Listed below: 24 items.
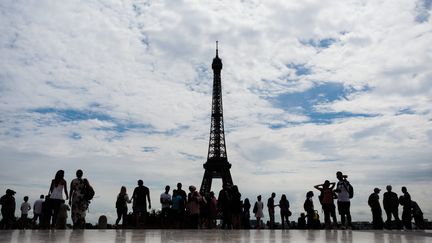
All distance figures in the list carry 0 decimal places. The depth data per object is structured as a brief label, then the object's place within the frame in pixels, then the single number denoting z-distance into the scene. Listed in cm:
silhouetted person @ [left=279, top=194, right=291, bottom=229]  1744
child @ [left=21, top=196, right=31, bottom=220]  1603
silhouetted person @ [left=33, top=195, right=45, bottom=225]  1500
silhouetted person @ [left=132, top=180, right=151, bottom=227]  1395
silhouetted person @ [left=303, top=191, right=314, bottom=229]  1654
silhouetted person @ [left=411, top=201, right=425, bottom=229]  1518
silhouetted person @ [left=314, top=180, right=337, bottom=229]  1291
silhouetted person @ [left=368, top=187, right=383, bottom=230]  1466
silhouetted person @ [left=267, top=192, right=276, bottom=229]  1803
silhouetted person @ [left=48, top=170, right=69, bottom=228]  1102
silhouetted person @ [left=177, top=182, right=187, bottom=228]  1482
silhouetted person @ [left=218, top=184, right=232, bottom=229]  1445
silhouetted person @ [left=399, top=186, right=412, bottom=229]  1479
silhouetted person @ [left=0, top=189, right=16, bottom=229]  1458
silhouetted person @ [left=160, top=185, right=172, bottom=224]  1501
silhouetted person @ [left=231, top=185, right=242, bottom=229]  1438
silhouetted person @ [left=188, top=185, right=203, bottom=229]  1442
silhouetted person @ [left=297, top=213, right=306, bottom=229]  2014
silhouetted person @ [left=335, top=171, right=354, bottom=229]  1250
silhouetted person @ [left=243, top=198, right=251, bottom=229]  1858
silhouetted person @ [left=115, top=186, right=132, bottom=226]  1409
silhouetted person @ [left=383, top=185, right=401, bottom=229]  1438
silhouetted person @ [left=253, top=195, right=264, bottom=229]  1781
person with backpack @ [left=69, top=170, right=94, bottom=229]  1151
